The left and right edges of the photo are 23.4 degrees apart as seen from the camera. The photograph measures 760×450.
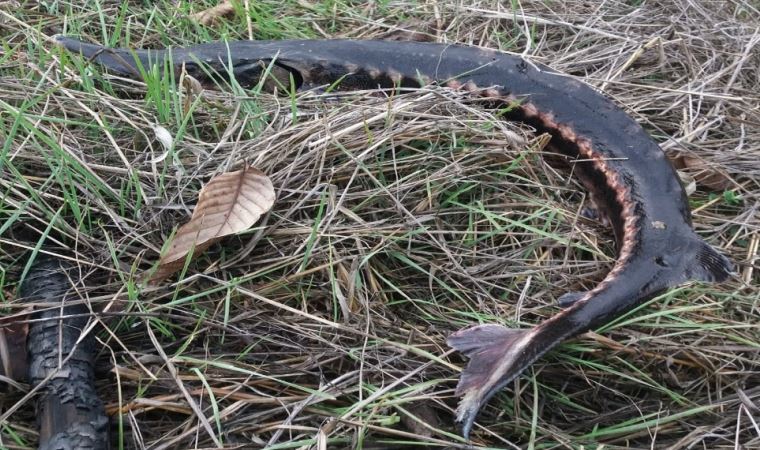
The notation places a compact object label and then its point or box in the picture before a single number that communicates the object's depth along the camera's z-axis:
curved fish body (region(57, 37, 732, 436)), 1.37
